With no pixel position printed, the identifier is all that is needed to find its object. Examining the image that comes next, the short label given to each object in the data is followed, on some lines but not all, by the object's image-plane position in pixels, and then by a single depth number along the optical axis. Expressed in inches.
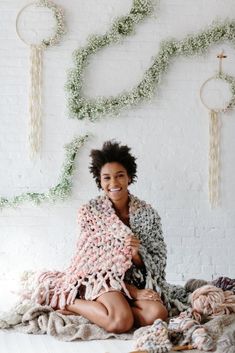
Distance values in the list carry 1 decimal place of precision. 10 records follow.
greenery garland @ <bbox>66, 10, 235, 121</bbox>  195.0
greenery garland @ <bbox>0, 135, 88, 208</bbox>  195.6
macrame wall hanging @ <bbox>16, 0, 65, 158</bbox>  194.1
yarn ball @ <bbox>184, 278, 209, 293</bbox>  172.1
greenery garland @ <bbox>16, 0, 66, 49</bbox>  193.8
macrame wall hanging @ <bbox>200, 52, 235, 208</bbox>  198.5
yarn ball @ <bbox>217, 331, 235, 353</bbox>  129.0
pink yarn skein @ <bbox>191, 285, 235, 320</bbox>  148.9
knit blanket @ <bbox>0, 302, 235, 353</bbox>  138.9
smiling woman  148.9
